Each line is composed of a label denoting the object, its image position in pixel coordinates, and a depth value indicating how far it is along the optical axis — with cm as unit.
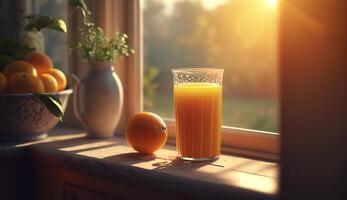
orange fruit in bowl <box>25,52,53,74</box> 127
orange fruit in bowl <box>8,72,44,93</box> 116
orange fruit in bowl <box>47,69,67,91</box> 126
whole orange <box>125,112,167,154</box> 104
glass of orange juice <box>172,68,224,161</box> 99
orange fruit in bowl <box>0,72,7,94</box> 117
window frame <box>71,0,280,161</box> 134
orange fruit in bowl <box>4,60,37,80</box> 120
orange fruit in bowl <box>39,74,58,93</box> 120
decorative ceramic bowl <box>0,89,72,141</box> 115
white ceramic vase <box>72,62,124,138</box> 122
